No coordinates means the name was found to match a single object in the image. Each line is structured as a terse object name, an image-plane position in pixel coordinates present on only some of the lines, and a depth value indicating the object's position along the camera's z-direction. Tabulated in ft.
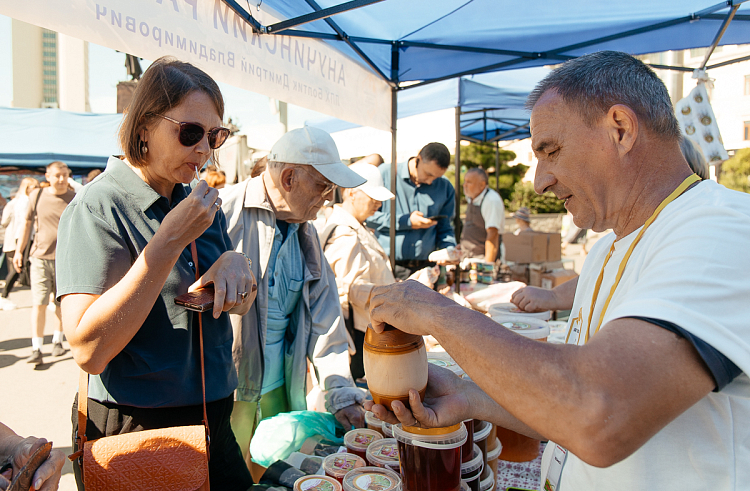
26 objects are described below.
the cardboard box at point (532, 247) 22.16
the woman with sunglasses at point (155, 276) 4.38
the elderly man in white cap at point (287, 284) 7.61
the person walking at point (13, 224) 23.04
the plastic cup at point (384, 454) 5.03
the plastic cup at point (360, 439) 5.39
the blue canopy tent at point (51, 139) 36.50
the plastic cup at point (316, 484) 4.54
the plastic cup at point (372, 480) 4.40
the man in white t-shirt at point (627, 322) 2.48
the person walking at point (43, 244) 18.58
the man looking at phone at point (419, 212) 16.35
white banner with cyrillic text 5.73
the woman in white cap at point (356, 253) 11.19
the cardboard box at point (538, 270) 22.02
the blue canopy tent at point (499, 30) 11.01
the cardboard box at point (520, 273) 22.63
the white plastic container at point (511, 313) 7.88
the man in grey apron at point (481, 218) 21.03
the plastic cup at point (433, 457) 4.34
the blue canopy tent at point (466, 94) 19.57
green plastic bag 6.39
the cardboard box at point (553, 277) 21.45
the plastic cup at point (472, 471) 4.82
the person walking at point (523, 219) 28.53
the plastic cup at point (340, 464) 4.91
